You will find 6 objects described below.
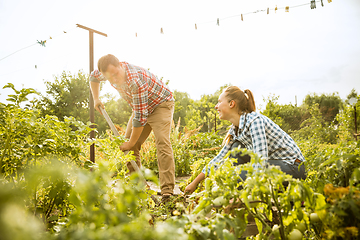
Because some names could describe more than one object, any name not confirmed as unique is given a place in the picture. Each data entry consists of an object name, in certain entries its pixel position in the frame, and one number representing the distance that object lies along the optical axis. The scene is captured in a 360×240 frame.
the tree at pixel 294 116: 15.55
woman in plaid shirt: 1.68
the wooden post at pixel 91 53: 3.48
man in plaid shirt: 2.40
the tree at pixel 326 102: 23.59
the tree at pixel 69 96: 13.03
